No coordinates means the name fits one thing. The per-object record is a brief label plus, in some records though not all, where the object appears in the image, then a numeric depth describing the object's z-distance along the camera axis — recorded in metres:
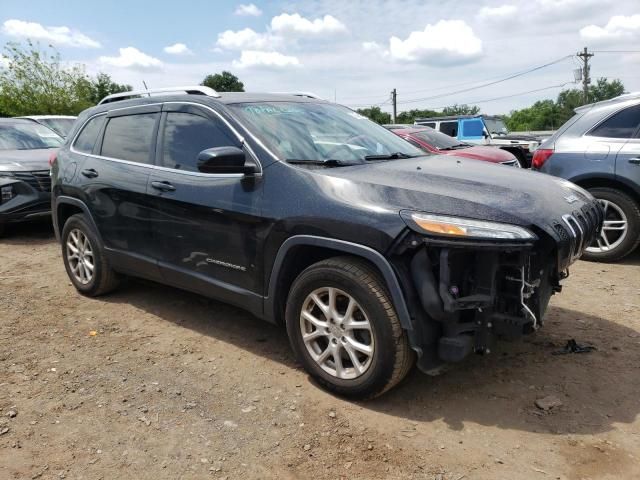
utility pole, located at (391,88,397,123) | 53.16
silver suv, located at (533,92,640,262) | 5.82
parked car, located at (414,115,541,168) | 16.25
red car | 9.44
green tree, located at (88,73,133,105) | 29.12
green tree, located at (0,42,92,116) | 26.67
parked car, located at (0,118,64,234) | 7.67
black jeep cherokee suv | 2.83
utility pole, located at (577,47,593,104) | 44.31
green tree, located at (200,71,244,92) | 67.88
